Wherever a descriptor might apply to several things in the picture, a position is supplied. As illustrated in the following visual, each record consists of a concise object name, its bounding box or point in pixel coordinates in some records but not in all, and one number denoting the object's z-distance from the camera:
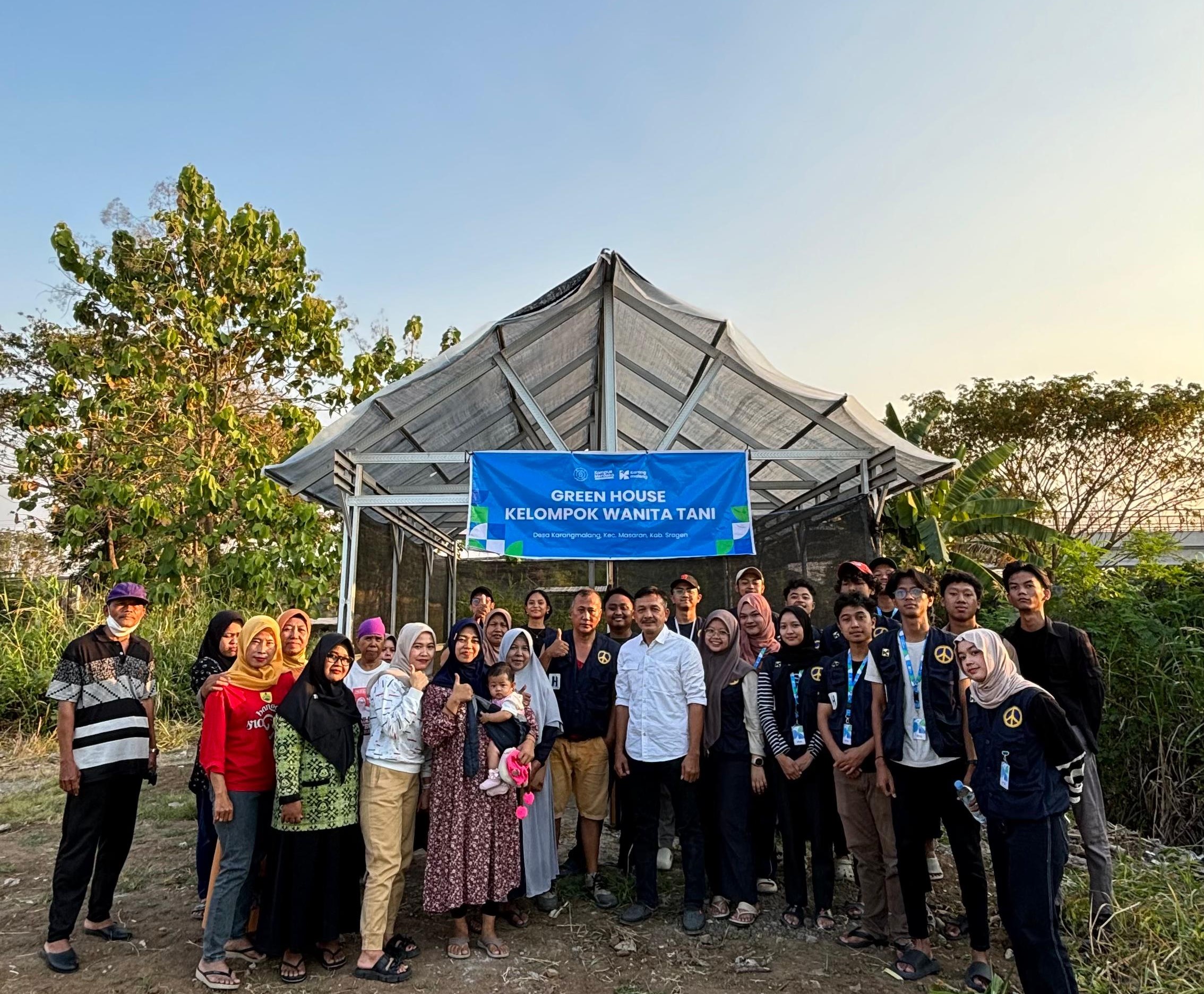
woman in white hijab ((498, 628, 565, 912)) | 3.98
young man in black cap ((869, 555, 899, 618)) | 4.76
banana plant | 12.68
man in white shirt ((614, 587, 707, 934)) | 4.06
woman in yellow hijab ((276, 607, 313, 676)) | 3.88
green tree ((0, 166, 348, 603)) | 10.75
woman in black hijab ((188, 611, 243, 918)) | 4.02
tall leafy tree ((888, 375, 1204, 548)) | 17.98
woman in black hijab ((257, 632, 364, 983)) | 3.44
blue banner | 6.05
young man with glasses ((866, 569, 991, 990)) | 3.39
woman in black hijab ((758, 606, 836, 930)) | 3.96
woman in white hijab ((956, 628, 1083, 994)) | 2.81
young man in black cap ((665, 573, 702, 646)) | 4.77
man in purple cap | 3.64
